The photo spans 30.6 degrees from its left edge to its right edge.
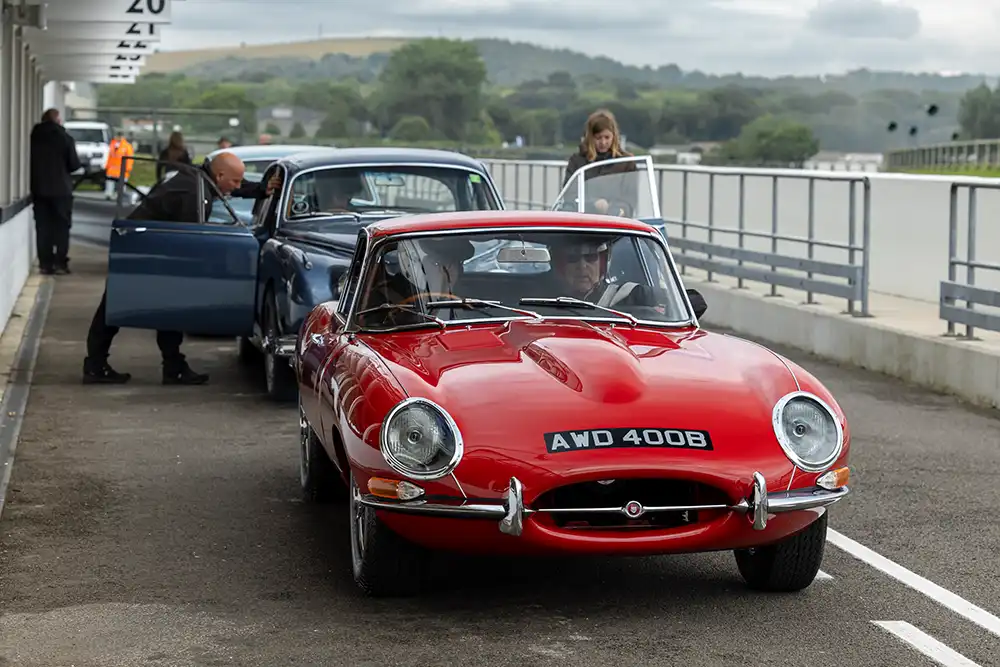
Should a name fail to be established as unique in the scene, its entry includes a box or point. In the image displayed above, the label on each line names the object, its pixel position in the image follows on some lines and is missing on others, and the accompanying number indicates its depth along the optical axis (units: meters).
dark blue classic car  12.12
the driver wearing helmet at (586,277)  7.29
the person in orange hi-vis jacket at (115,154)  39.05
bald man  12.47
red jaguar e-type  5.84
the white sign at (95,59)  30.16
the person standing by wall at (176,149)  24.03
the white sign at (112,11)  21.34
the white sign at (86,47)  26.83
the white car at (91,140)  60.35
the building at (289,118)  133.12
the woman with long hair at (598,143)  13.97
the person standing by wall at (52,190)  22.47
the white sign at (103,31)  24.12
